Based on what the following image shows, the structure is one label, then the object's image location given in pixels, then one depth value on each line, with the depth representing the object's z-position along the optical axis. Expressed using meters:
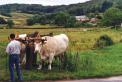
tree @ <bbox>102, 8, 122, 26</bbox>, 58.25
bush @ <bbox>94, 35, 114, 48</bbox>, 19.67
